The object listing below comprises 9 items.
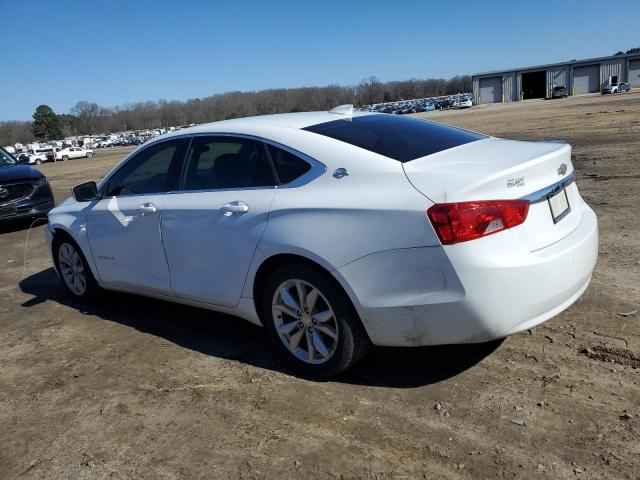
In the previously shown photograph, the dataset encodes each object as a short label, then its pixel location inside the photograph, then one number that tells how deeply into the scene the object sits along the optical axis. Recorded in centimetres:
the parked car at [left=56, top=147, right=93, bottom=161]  6025
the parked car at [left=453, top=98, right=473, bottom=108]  8964
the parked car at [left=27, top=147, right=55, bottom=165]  5788
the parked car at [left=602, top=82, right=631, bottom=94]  7281
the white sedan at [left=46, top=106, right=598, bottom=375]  302
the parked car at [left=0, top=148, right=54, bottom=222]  1039
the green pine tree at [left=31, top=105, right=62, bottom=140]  14838
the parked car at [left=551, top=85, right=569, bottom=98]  8000
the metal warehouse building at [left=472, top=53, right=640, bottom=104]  8194
